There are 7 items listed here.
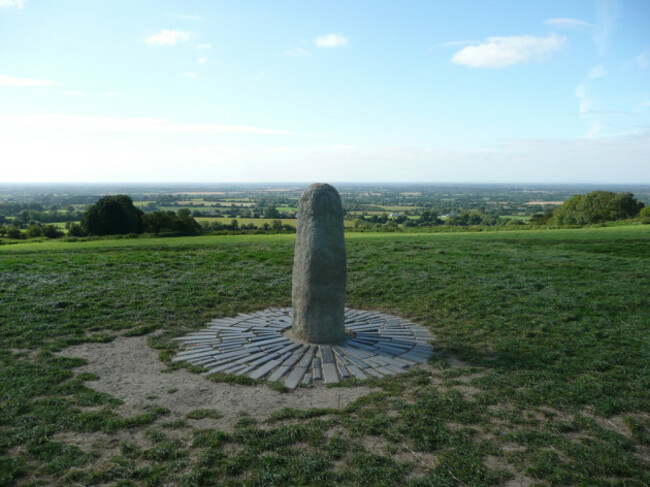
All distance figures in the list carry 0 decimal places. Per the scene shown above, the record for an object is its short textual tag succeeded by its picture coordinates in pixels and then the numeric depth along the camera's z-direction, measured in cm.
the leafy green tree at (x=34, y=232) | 3629
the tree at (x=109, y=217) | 3700
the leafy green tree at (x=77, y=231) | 3762
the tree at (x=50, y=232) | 3658
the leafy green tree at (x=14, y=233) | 3403
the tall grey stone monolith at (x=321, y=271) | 780
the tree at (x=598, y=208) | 5244
